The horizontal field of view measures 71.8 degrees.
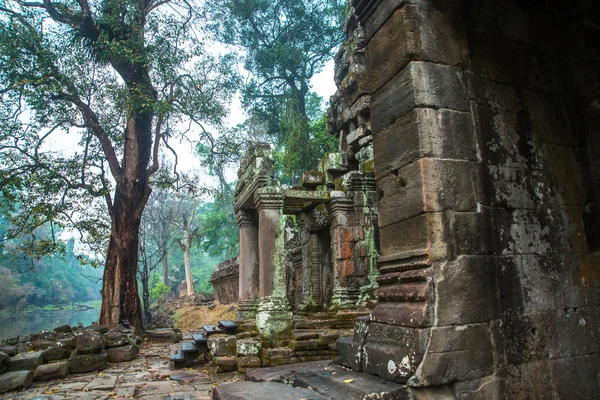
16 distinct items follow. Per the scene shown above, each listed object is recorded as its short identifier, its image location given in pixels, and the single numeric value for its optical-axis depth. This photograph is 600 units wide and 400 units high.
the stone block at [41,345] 8.18
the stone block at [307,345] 6.54
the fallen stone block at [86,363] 7.59
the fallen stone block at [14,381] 6.11
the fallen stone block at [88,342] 7.84
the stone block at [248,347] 6.53
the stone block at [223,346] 6.81
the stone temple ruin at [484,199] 2.53
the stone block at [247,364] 6.42
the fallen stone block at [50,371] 6.92
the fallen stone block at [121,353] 8.61
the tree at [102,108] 11.24
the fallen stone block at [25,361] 6.87
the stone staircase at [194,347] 7.54
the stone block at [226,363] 6.59
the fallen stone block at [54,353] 7.56
